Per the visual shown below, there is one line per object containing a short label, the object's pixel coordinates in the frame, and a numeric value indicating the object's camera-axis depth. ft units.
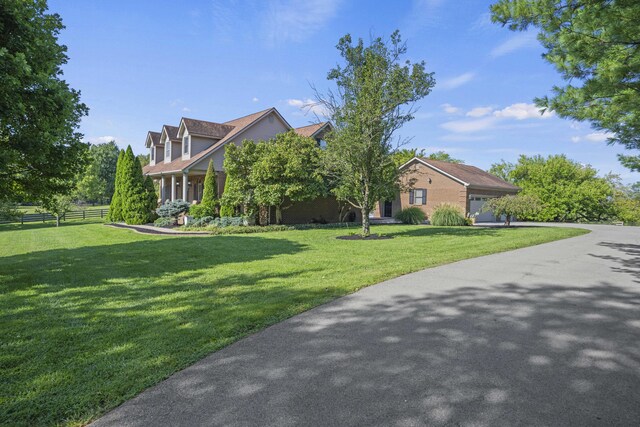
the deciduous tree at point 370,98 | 43.52
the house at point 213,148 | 71.05
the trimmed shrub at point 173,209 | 66.64
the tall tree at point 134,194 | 68.33
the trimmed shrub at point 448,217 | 76.23
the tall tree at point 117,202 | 74.52
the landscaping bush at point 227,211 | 62.39
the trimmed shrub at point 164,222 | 63.77
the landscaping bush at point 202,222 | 60.08
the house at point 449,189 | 88.17
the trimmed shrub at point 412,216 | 81.35
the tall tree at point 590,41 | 16.66
